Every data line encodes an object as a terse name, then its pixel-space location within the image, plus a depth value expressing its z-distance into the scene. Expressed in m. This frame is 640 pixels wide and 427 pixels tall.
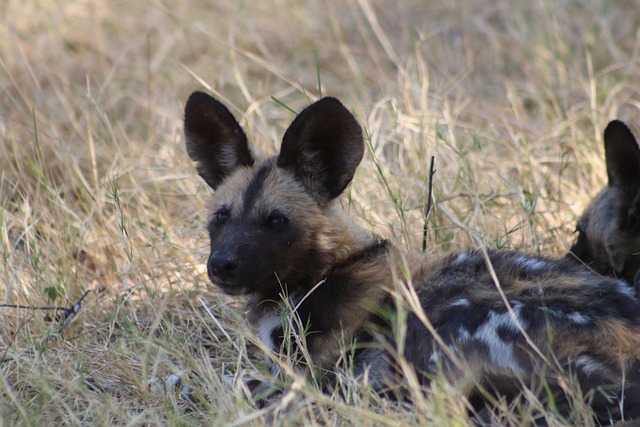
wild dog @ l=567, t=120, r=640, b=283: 8.86
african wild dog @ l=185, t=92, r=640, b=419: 5.92
